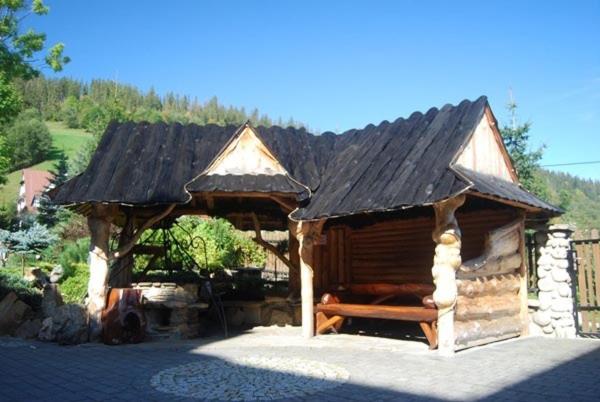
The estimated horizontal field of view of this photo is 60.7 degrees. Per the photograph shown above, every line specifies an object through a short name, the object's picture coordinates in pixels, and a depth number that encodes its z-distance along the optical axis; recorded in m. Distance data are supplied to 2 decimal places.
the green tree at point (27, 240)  20.00
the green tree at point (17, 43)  17.14
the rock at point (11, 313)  10.23
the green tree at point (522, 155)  16.67
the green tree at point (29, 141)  64.62
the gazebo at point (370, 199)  7.93
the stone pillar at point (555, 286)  9.30
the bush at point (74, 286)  15.28
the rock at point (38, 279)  11.97
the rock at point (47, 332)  9.34
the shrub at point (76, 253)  18.48
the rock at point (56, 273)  12.55
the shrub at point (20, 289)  12.33
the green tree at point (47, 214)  27.88
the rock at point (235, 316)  11.97
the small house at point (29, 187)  51.16
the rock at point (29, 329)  9.91
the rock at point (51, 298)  11.03
